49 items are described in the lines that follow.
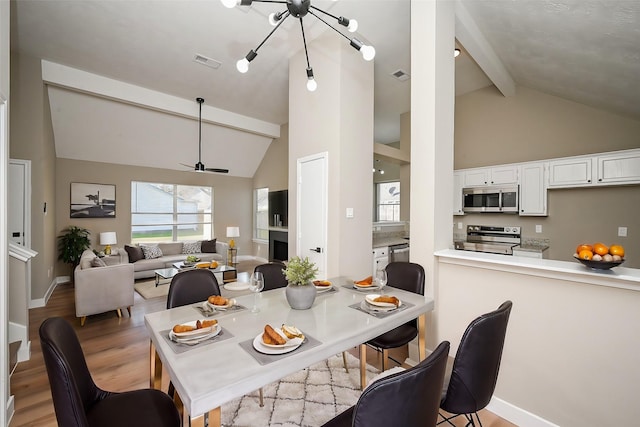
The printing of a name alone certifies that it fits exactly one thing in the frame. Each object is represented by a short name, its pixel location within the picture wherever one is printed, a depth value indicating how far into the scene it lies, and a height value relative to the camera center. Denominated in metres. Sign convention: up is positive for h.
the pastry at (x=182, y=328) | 1.31 -0.53
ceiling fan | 5.37 +0.92
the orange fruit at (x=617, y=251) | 1.48 -0.18
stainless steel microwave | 4.48 +0.26
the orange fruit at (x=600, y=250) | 1.53 -0.19
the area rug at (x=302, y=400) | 1.87 -1.33
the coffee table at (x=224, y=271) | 5.07 -1.01
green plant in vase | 1.72 -0.44
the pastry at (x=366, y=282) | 2.20 -0.53
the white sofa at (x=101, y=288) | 3.42 -0.92
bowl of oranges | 1.48 -0.22
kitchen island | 1.51 -0.72
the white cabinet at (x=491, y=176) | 4.53 +0.65
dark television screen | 6.93 +0.16
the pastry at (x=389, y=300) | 1.75 -0.53
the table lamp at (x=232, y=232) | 7.21 -0.45
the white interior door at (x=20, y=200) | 3.90 +0.19
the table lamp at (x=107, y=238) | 5.79 -0.50
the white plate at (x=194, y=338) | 1.28 -0.56
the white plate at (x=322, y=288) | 2.14 -0.55
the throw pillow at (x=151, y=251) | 6.12 -0.81
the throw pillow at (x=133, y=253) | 5.88 -0.80
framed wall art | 5.89 +0.29
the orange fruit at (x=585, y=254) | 1.57 -0.21
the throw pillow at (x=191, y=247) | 6.82 -0.80
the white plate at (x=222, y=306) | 1.70 -0.55
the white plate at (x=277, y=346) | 1.21 -0.57
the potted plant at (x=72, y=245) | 5.41 -0.61
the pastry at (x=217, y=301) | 1.72 -0.52
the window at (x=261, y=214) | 8.16 +0.01
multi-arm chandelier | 1.84 +1.42
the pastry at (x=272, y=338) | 1.24 -0.54
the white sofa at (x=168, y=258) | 5.68 -0.96
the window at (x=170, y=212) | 6.84 +0.05
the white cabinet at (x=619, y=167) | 3.45 +0.60
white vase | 1.72 -0.49
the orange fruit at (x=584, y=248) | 1.60 -0.19
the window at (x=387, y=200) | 8.64 +0.44
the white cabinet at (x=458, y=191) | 5.12 +0.42
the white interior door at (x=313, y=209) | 3.57 +0.07
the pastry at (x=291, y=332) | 1.31 -0.55
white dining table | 1.02 -0.59
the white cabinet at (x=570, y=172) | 3.81 +0.60
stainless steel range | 4.50 -0.42
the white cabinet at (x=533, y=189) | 4.22 +0.39
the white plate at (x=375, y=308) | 1.70 -0.57
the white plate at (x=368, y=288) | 2.15 -0.55
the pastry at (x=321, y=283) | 2.22 -0.54
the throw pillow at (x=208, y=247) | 6.92 -0.79
